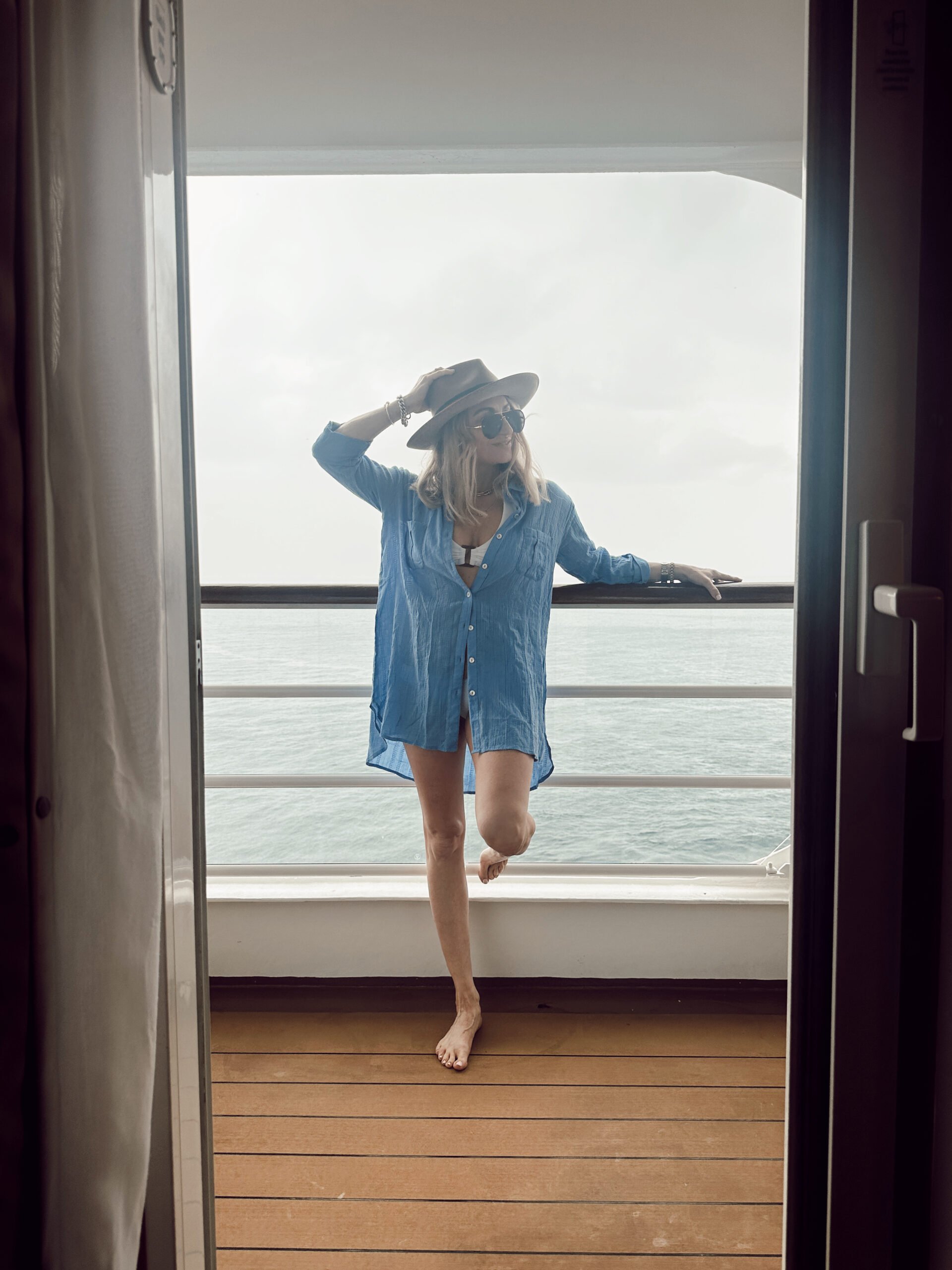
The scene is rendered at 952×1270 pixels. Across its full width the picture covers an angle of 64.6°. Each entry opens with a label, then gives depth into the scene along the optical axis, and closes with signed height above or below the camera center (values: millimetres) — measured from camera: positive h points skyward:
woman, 1618 -2
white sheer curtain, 554 +7
